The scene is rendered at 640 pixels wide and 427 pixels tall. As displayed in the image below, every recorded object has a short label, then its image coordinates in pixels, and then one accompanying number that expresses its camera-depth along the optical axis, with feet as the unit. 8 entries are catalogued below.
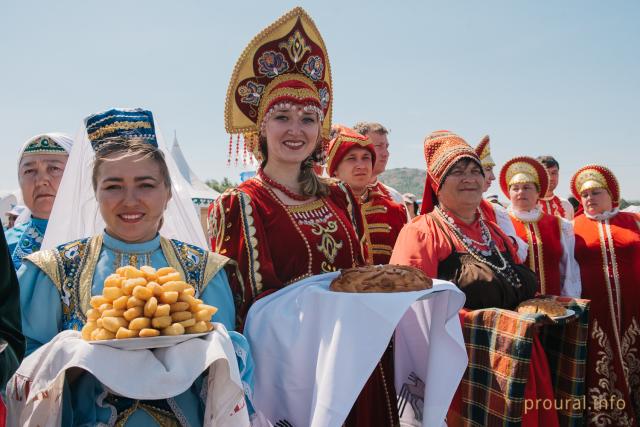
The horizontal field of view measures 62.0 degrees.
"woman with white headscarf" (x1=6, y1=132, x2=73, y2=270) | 10.69
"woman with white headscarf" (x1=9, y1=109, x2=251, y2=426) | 5.65
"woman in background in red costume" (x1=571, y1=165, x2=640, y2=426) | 14.97
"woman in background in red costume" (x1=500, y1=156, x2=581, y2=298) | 16.22
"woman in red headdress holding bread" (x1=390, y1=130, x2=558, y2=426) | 9.09
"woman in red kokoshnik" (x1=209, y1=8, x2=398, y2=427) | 8.48
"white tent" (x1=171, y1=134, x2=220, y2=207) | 42.93
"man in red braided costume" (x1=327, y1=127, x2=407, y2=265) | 13.74
